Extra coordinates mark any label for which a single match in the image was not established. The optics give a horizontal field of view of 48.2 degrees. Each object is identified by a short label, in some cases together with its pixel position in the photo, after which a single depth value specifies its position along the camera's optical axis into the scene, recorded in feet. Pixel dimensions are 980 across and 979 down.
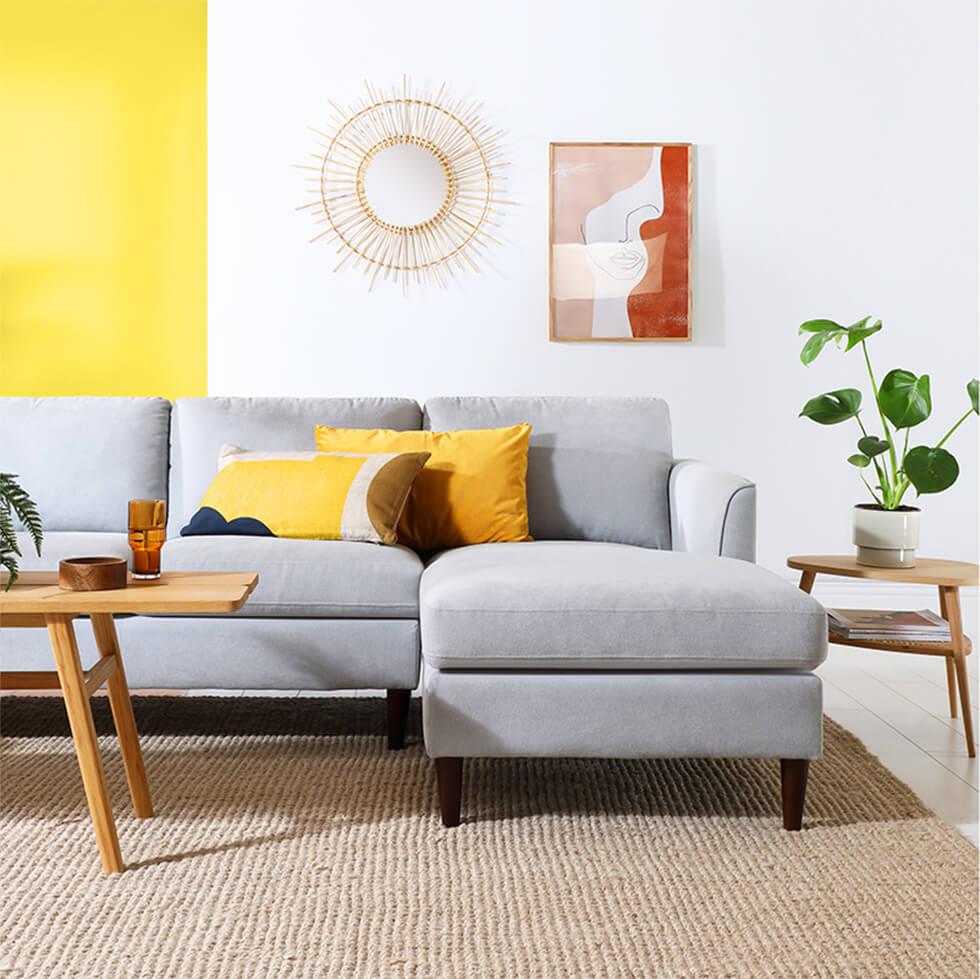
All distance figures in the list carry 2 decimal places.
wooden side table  8.29
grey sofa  6.37
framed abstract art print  13.03
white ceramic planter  8.77
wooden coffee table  5.51
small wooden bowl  5.78
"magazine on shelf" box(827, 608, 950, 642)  8.36
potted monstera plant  8.77
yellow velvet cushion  9.04
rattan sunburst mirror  13.06
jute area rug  4.92
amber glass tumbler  6.18
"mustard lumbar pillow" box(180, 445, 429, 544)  8.48
